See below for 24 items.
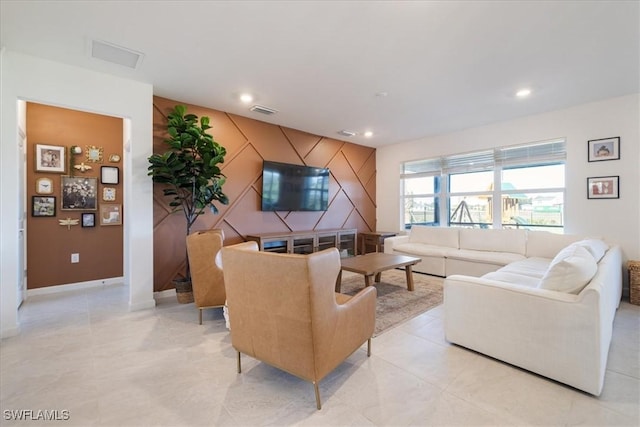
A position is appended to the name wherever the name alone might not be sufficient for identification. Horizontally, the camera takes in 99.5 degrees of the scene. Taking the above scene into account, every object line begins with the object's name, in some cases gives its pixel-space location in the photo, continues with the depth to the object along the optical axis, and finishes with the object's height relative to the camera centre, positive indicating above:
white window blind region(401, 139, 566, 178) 4.24 +0.98
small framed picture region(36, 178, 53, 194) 3.66 +0.37
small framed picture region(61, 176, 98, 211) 3.84 +0.28
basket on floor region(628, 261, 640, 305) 3.23 -0.83
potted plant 3.18 +0.53
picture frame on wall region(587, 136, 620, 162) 3.64 +0.89
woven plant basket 3.29 -0.95
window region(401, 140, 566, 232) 4.29 +0.45
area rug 2.88 -1.08
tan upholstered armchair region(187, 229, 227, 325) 2.71 -0.58
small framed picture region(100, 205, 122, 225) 4.11 -0.02
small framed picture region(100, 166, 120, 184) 4.11 +0.59
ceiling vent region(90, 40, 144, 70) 2.46 +1.52
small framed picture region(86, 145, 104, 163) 4.00 +0.89
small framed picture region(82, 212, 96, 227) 3.97 -0.09
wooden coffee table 3.24 -0.66
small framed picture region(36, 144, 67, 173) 3.65 +0.75
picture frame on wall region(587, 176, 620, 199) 3.65 +0.36
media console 4.30 -0.49
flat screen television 4.59 +0.47
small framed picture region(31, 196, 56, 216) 3.62 +0.09
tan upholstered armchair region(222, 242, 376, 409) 1.49 -0.60
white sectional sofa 1.68 -0.72
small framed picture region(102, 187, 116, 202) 4.13 +0.29
